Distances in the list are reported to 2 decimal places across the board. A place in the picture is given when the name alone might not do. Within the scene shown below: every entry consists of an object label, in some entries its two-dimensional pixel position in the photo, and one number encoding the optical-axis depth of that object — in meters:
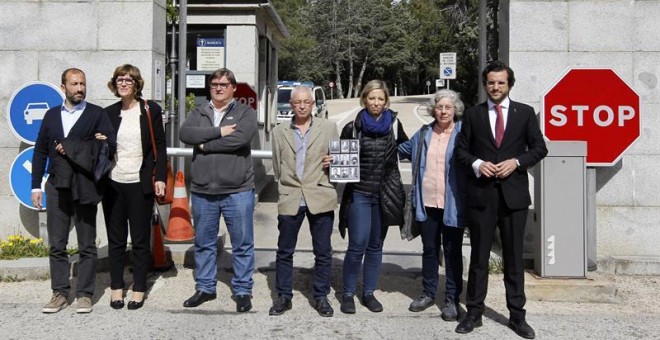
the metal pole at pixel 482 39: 8.23
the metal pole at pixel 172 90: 9.91
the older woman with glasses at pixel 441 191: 5.22
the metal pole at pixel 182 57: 8.66
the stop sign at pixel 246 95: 10.70
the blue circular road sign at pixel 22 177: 6.90
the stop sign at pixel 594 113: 6.68
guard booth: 13.64
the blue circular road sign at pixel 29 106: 6.84
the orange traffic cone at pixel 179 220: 6.95
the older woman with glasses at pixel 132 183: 5.52
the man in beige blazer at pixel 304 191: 5.38
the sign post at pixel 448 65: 19.56
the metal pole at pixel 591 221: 6.45
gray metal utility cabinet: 5.88
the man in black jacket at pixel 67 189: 5.37
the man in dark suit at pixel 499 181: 4.97
